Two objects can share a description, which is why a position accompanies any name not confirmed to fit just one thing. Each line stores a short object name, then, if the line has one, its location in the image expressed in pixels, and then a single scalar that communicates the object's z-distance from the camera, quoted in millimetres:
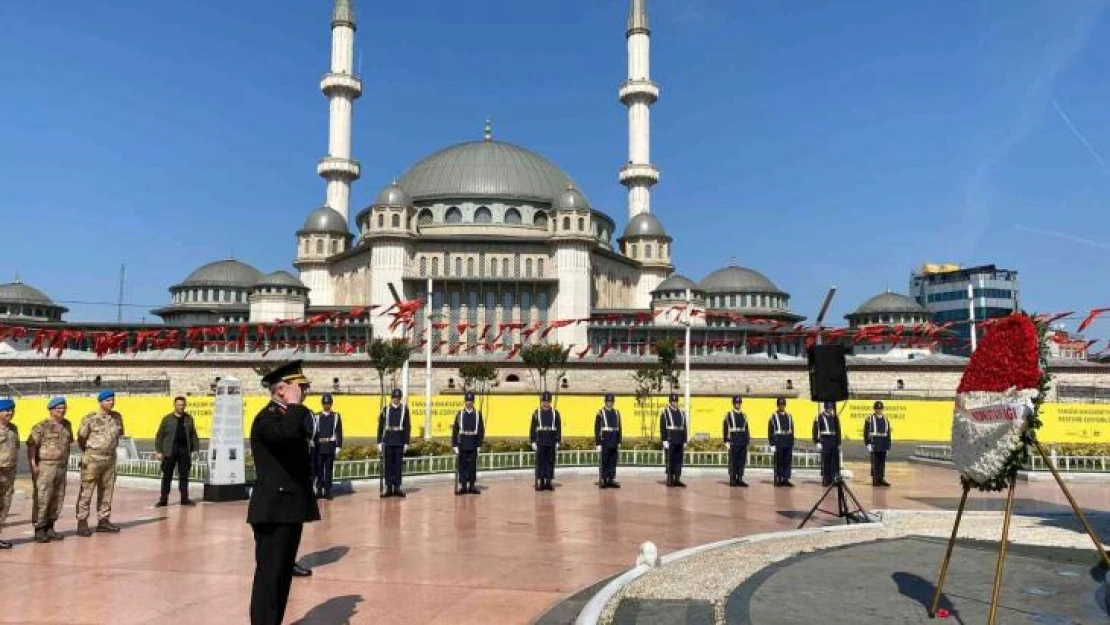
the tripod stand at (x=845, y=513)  11039
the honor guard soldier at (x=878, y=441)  16281
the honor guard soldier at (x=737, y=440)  16125
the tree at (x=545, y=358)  44312
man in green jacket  12594
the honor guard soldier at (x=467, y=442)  14242
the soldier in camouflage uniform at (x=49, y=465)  9492
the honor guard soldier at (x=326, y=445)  13508
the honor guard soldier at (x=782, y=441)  16266
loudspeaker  11336
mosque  61469
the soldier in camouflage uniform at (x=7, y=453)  9281
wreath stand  5105
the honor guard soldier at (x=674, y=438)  15789
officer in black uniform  5328
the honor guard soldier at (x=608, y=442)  15516
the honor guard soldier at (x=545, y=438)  14875
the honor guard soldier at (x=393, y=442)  13914
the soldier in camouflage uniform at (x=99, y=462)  10148
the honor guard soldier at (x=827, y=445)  15836
